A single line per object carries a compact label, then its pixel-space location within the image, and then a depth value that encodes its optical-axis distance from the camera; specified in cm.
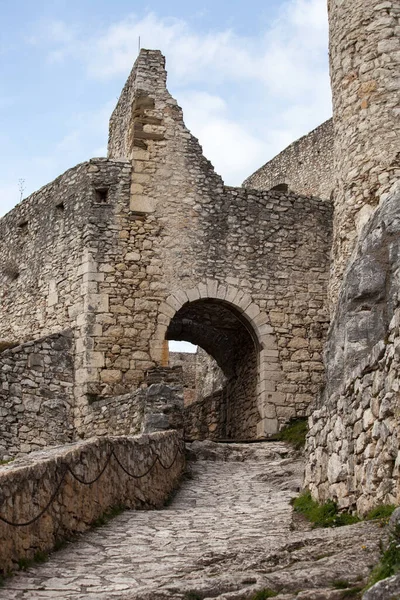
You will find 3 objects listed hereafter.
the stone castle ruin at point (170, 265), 1355
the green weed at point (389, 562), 403
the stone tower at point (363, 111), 1328
